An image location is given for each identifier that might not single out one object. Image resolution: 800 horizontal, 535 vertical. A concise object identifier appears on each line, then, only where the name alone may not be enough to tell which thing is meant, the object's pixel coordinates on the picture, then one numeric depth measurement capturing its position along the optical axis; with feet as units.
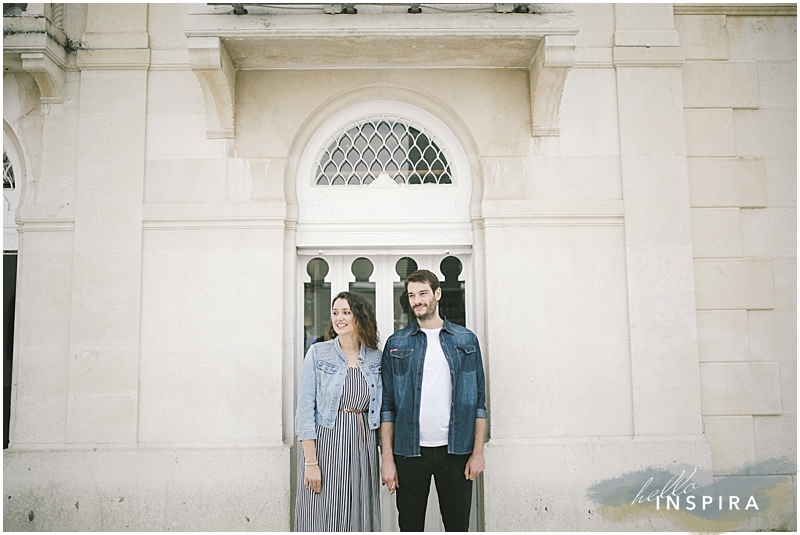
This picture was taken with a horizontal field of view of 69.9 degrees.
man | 13.01
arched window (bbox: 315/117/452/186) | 17.60
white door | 17.35
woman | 12.70
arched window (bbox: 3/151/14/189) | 17.49
